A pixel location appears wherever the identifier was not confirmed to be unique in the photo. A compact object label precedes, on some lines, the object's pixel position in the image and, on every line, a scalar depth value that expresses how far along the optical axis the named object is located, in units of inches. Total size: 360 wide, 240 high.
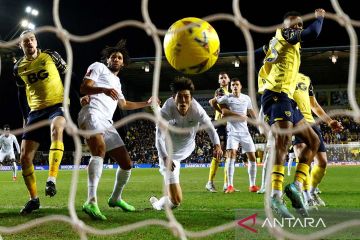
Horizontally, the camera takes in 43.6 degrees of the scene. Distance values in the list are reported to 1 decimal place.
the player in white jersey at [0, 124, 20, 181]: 533.0
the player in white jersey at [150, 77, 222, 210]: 174.4
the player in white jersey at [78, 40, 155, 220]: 168.9
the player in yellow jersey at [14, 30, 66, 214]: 187.0
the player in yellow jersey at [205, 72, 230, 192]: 295.3
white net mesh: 108.3
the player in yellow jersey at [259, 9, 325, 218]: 154.8
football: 142.3
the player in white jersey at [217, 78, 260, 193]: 291.3
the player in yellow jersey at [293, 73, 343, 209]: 210.5
